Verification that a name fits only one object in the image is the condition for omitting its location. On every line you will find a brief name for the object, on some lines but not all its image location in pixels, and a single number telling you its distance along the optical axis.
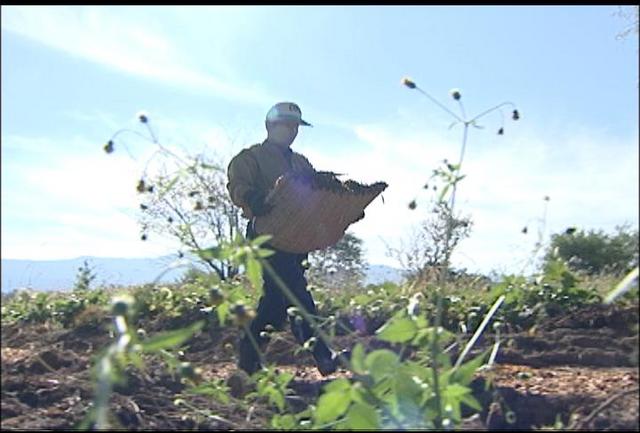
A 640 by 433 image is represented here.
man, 3.81
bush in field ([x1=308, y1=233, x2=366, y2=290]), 6.27
